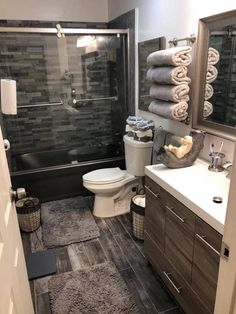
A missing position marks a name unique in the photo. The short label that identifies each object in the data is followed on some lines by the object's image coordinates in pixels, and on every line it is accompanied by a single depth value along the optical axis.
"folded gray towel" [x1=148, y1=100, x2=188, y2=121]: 1.86
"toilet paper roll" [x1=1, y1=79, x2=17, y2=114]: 1.60
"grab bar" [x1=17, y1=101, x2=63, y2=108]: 3.30
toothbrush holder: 1.67
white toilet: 2.51
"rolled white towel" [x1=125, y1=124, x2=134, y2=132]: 2.61
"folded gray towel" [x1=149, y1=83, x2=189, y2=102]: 1.83
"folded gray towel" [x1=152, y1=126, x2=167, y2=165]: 2.25
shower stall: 3.01
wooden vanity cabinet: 1.26
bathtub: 2.93
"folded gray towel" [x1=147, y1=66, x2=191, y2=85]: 1.79
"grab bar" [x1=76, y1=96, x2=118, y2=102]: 3.44
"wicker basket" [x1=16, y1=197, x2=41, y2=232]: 2.44
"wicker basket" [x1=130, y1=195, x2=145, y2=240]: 2.24
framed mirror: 1.58
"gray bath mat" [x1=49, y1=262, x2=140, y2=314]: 1.69
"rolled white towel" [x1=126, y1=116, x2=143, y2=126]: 2.56
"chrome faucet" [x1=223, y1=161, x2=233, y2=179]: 1.61
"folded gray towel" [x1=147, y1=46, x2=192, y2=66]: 1.76
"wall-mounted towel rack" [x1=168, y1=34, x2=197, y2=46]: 1.81
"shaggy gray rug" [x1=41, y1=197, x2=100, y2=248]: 2.41
